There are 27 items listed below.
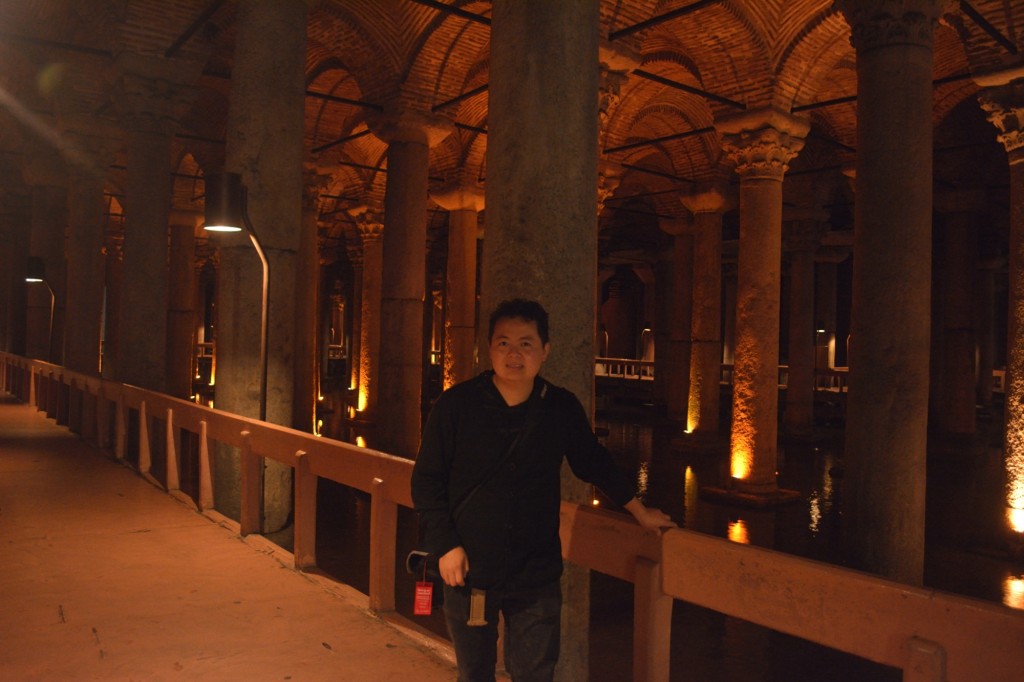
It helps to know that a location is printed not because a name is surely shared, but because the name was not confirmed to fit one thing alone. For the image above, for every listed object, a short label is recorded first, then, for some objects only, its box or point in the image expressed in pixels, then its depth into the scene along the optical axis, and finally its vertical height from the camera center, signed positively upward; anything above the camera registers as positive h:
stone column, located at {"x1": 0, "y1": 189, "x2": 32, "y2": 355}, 19.31 +1.22
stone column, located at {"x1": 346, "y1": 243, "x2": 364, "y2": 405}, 24.51 +0.55
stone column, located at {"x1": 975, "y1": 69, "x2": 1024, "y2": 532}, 8.65 +0.92
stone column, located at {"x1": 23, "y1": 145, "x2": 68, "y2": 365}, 16.30 +2.15
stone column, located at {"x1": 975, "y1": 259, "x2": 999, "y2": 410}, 19.92 +0.47
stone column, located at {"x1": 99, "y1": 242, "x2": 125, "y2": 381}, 26.10 +1.54
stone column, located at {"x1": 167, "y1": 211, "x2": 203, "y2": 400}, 19.22 +0.51
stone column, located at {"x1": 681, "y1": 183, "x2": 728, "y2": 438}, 14.86 +0.50
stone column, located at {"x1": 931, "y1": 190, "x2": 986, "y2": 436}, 16.77 +0.69
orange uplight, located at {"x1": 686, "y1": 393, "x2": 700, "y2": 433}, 15.32 -1.39
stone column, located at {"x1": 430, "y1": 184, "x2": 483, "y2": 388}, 16.23 +1.11
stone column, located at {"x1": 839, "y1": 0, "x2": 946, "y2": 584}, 6.53 +0.37
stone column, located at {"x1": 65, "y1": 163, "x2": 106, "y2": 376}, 12.98 +0.82
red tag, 2.53 -0.81
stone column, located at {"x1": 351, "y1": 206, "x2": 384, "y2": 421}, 17.39 +0.38
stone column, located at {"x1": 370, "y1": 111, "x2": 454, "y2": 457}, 11.72 +0.88
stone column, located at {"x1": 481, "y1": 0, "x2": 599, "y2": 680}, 3.20 +0.55
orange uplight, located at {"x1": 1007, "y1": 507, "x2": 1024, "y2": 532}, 8.57 -1.77
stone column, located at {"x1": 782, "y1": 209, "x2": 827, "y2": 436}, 16.41 +0.44
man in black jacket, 2.46 -0.48
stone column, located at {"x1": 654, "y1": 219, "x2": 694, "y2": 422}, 18.58 +0.33
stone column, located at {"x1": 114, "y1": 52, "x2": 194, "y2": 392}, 10.24 +1.48
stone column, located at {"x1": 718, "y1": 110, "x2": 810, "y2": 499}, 10.88 +0.59
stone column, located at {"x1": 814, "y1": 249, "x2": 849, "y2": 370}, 24.36 +1.29
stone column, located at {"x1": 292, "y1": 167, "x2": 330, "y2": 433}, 15.67 +0.31
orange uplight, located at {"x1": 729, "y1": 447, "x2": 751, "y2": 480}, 11.09 -1.65
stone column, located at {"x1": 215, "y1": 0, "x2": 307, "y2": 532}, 6.54 +0.98
